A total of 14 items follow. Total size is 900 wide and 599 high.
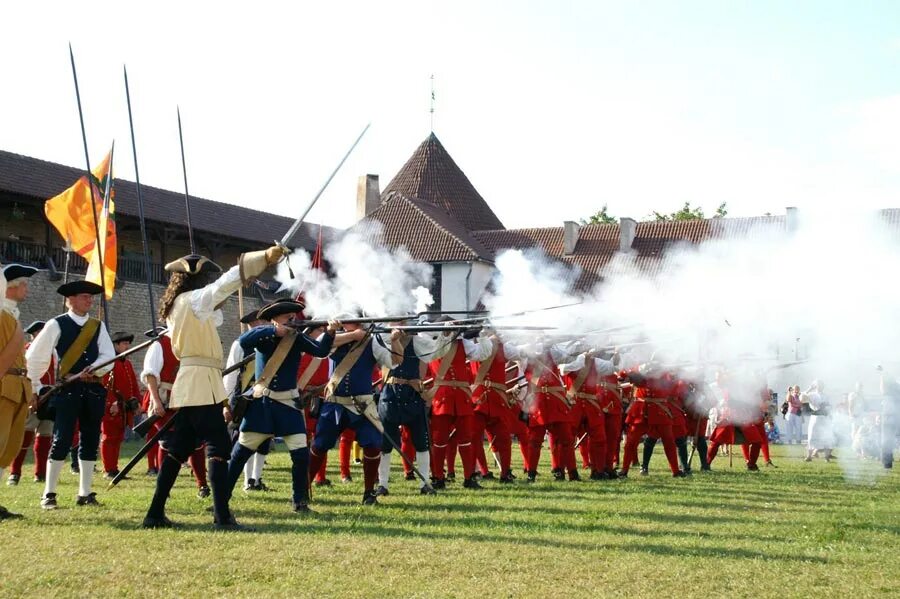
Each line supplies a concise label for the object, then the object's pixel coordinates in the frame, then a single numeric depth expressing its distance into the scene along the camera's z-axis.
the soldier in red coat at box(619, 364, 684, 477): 14.38
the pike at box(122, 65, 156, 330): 11.90
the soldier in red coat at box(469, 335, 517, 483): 12.52
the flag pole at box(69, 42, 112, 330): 11.61
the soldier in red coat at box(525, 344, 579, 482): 13.21
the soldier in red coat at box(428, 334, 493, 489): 12.02
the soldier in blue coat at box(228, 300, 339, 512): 8.68
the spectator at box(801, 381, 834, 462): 19.16
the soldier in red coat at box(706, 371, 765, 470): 15.83
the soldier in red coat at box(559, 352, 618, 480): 13.62
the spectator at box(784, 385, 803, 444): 24.48
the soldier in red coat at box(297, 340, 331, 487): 11.70
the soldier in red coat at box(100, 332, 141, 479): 12.81
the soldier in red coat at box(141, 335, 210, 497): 9.47
